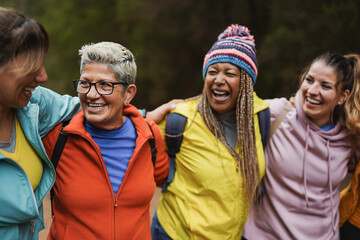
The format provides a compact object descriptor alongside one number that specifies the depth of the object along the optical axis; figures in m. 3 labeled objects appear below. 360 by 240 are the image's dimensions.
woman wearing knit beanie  1.95
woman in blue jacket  1.15
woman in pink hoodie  2.11
